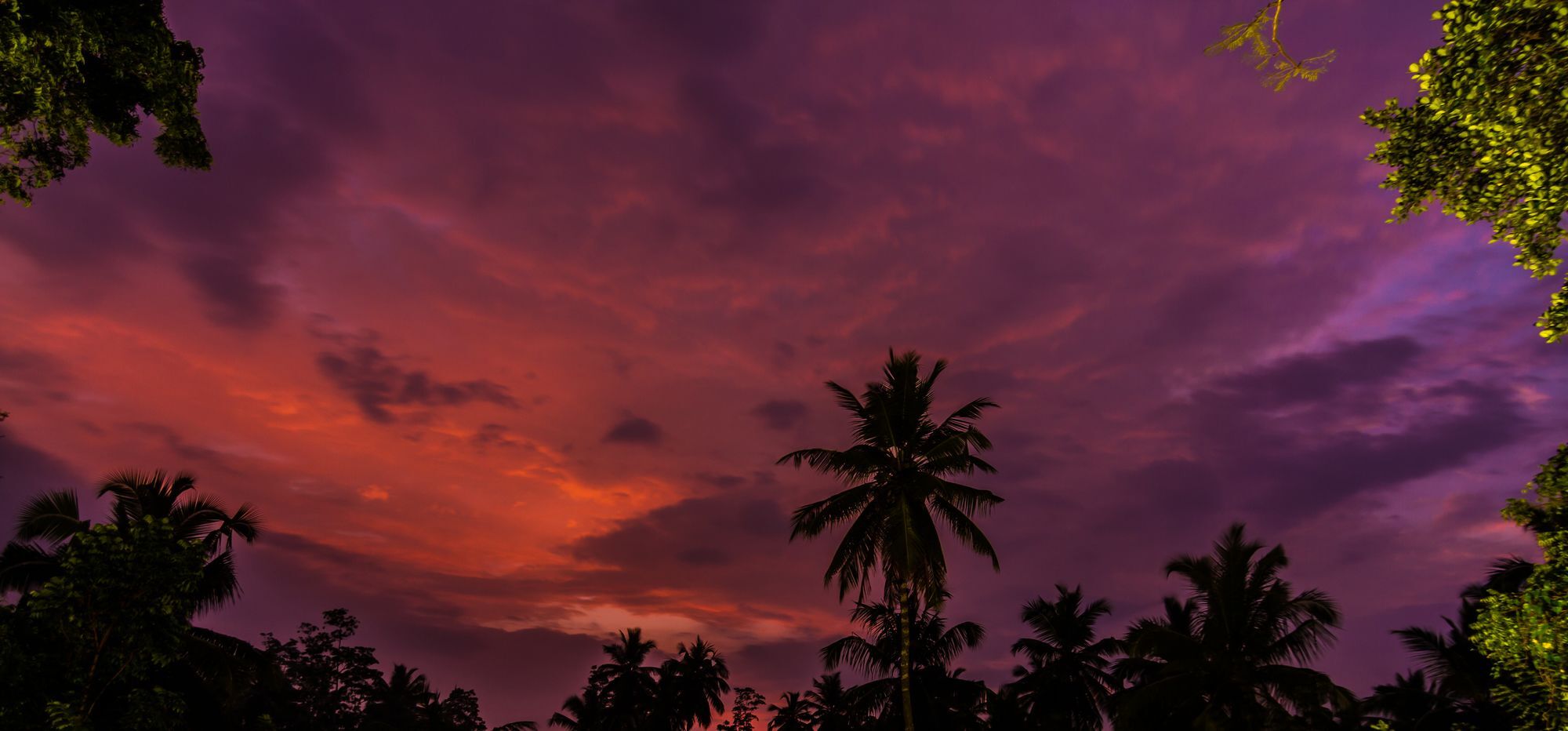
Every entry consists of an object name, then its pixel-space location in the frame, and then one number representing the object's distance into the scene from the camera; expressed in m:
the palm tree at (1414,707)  31.08
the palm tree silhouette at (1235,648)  26.88
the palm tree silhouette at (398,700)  50.19
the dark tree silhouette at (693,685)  57.47
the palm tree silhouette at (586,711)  59.54
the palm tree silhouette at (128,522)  21.91
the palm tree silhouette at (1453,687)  28.89
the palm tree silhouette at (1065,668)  35.75
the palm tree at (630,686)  57.00
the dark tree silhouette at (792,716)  62.28
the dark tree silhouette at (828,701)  49.81
